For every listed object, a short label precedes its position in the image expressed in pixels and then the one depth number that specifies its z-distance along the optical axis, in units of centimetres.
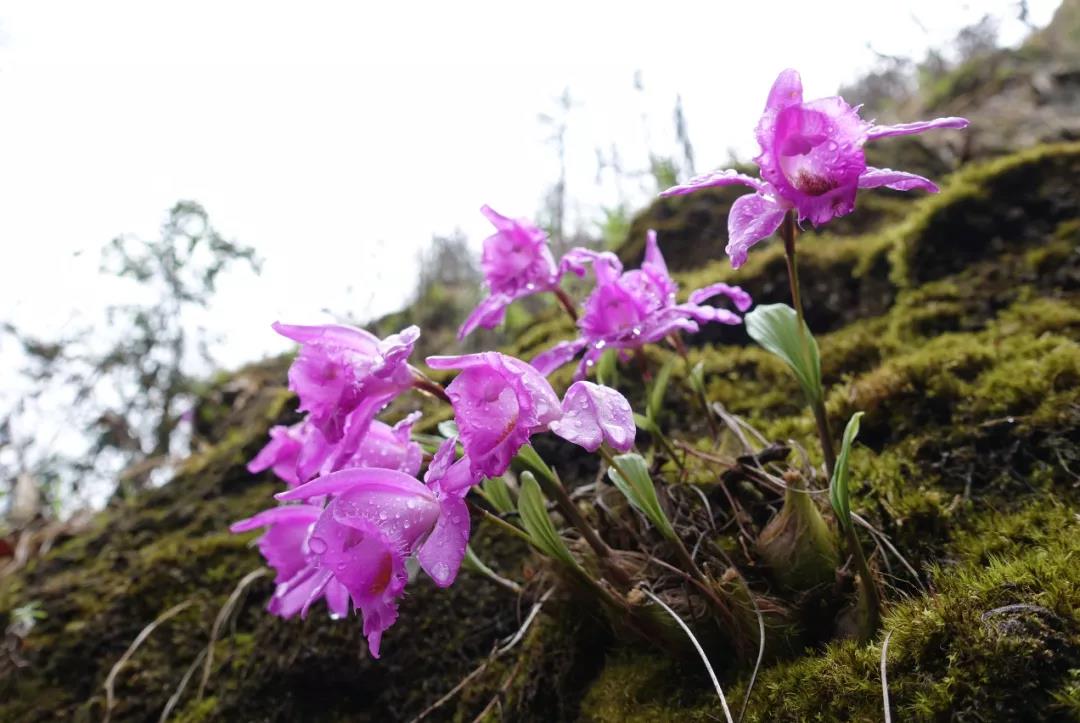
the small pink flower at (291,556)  20
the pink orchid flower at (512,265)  23
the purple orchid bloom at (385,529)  15
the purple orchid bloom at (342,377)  16
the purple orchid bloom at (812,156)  15
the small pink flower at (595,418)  14
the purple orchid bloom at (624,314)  21
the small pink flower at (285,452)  22
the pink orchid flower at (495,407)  14
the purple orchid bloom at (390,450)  18
